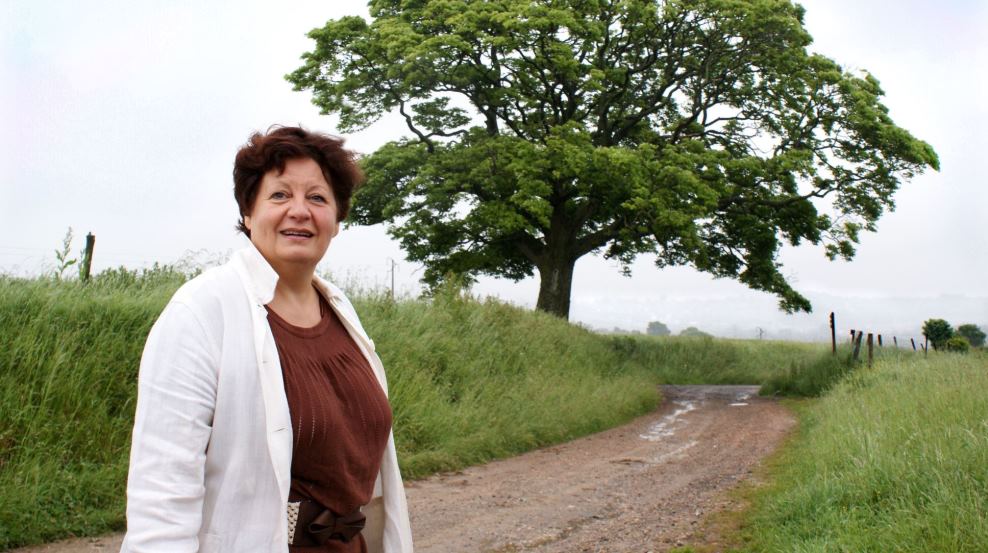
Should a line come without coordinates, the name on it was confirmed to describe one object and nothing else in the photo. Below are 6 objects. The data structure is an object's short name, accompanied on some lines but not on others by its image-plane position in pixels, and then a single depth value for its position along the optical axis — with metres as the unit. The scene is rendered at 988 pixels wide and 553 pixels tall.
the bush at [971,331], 41.00
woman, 2.00
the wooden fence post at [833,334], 23.97
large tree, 22.05
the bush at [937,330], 30.64
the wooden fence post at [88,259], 10.68
